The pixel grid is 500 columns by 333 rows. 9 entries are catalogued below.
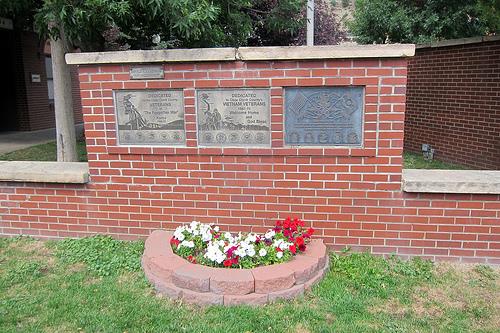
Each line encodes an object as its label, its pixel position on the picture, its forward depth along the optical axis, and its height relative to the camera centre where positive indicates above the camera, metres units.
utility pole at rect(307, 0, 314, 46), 8.64 +1.55
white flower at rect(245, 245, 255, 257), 3.37 -1.12
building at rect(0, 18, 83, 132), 13.39 +0.73
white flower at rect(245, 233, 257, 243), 3.51 -1.08
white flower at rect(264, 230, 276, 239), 3.59 -1.07
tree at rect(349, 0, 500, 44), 10.20 +1.86
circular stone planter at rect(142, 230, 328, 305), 3.14 -1.28
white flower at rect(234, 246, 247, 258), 3.35 -1.12
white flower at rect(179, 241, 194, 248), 3.53 -1.11
